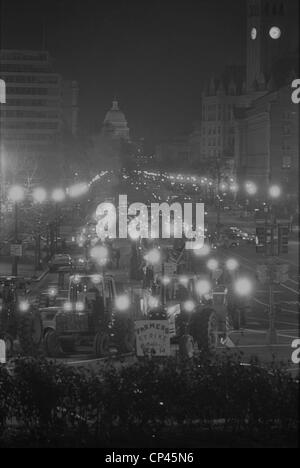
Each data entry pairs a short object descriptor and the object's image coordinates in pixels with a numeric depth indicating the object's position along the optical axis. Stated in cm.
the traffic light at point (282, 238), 4098
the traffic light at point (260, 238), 4090
